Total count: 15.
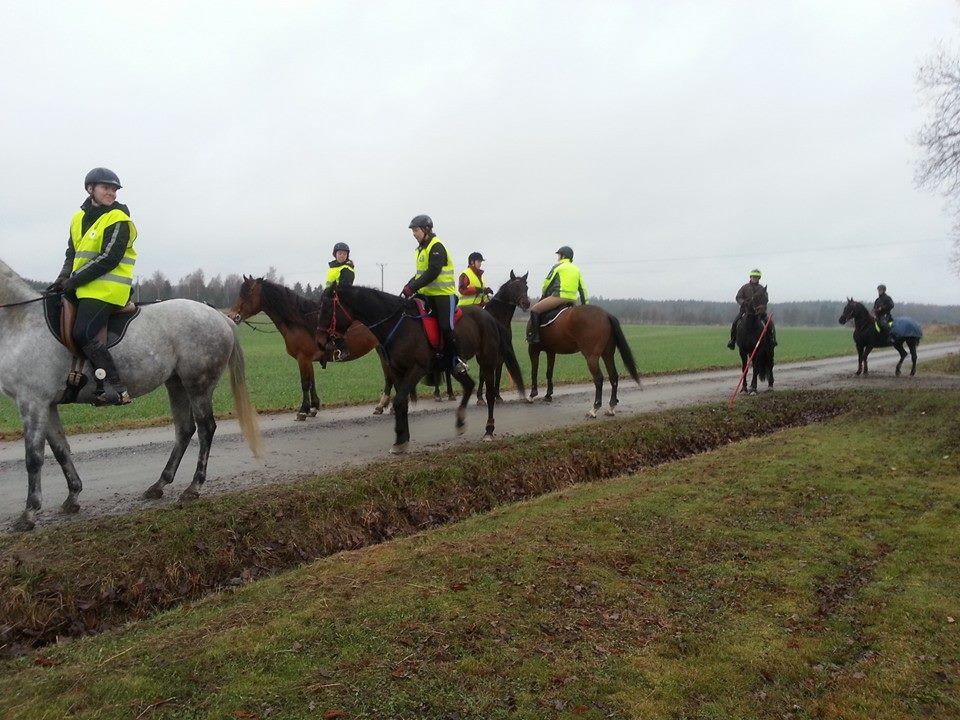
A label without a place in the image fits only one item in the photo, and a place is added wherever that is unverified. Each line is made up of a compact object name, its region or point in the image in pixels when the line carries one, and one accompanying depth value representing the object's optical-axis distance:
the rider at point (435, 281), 10.34
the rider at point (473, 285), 16.11
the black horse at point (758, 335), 17.41
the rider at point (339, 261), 13.71
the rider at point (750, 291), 17.58
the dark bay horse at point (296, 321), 13.37
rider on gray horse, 6.73
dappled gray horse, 6.70
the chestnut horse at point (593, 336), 14.14
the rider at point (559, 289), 14.62
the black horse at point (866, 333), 21.81
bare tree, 21.52
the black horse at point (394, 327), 10.25
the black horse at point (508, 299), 15.77
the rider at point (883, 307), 22.20
